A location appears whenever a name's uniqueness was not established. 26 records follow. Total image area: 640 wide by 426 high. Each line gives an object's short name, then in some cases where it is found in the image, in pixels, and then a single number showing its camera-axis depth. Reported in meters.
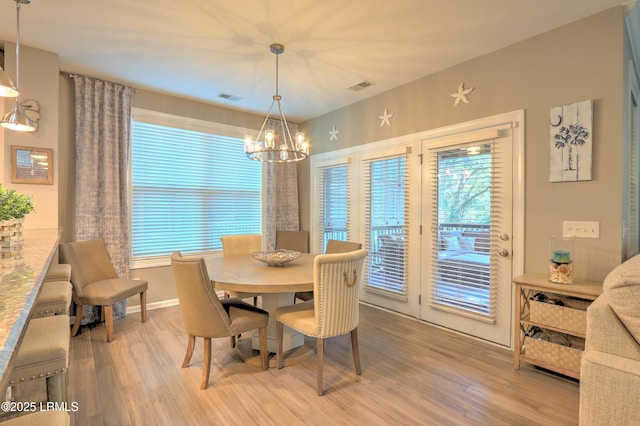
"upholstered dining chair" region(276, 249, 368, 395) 2.13
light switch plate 2.37
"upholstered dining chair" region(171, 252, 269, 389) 2.15
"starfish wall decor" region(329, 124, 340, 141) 4.58
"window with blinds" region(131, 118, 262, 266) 3.90
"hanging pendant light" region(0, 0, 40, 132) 2.10
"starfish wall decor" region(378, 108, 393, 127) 3.84
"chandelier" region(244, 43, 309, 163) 2.68
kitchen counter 0.69
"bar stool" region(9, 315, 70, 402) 1.26
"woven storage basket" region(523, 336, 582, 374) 2.22
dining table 2.18
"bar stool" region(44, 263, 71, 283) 2.59
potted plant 1.75
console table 2.20
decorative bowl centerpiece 2.74
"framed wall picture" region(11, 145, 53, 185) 2.84
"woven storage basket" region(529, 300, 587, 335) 2.20
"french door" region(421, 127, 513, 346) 2.87
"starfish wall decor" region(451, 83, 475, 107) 3.12
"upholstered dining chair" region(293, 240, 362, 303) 3.13
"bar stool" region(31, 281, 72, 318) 2.02
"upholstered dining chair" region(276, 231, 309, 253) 4.73
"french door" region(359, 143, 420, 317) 3.60
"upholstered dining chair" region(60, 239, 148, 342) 3.00
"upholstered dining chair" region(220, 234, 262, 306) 3.69
